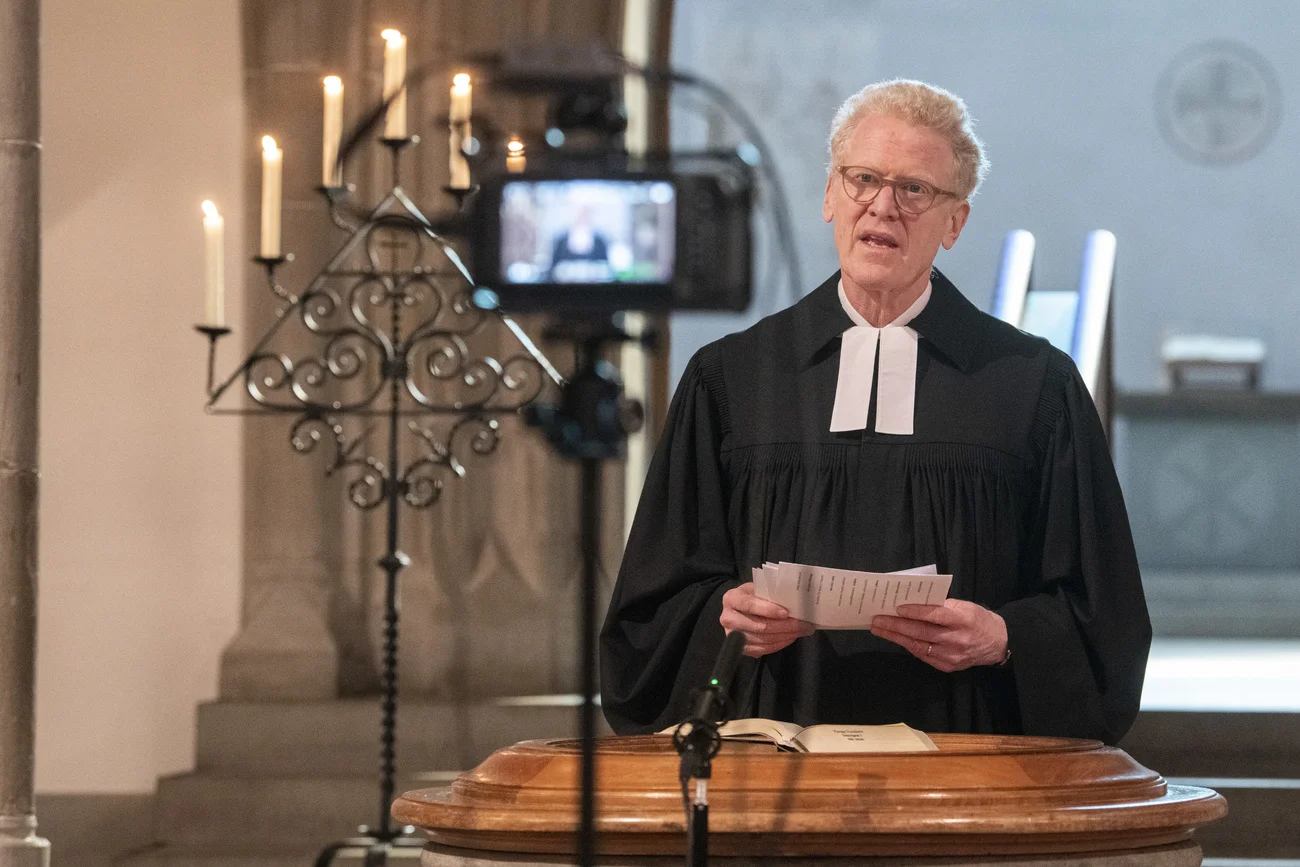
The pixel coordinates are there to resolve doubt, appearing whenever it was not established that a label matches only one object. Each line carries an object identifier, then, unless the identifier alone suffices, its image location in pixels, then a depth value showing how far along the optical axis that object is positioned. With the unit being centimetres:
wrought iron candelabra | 1000
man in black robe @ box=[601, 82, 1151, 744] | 554
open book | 437
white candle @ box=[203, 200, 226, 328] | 901
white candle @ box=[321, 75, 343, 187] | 870
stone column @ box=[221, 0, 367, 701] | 1191
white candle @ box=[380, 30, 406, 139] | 837
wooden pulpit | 388
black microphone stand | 368
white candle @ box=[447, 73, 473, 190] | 758
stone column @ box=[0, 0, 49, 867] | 914
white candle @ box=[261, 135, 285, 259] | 882
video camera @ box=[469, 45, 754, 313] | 298
